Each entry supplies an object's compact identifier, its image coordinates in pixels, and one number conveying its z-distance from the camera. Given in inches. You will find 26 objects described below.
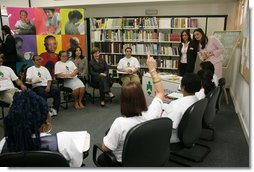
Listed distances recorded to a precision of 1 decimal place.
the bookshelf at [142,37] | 223.5
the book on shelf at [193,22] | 216.1
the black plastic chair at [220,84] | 118.0
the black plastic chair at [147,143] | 56.1
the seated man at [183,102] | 80.4
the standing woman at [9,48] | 184.7
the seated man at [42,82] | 155.8
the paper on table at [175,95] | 110.4
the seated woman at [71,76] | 172.2
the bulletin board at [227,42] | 193.5
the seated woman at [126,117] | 62.2
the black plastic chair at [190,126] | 77.3
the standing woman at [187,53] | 182.9
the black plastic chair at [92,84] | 186.1
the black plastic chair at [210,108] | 96.2
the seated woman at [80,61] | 191.2
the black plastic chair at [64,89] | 172.9
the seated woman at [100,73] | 183.5
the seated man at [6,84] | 141.0
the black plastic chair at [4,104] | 139.8
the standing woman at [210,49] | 175.8
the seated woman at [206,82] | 110.9
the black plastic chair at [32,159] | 50.0
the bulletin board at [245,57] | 135.9
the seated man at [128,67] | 187.9
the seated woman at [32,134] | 52.1
